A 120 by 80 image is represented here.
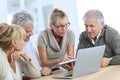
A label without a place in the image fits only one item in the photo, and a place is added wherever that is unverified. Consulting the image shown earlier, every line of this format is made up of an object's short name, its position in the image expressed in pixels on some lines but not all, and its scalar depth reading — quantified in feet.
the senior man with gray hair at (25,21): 7.16
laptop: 5.56
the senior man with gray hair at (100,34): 7.31
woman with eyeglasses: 7.41
